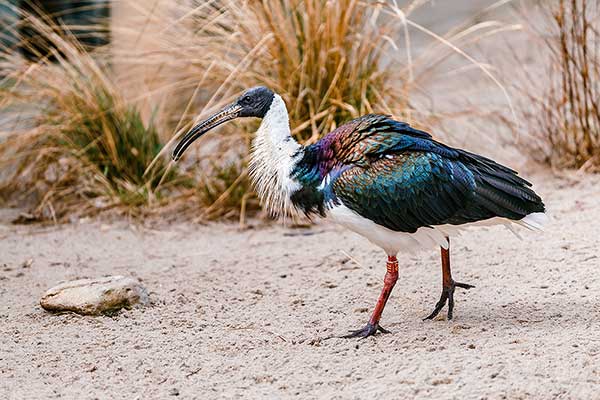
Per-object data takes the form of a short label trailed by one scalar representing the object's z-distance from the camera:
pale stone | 8.78
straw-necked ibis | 7.79
